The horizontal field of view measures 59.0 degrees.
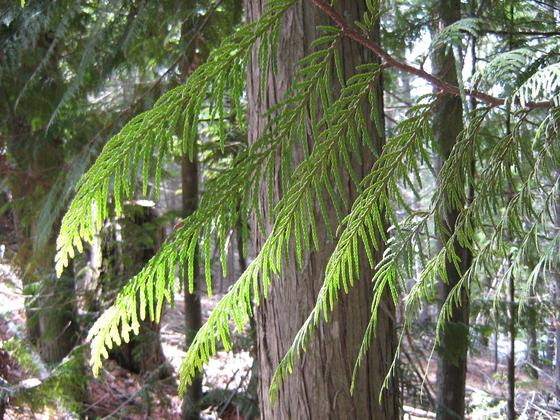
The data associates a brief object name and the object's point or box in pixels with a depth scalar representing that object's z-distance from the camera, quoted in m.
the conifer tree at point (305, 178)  1.13
